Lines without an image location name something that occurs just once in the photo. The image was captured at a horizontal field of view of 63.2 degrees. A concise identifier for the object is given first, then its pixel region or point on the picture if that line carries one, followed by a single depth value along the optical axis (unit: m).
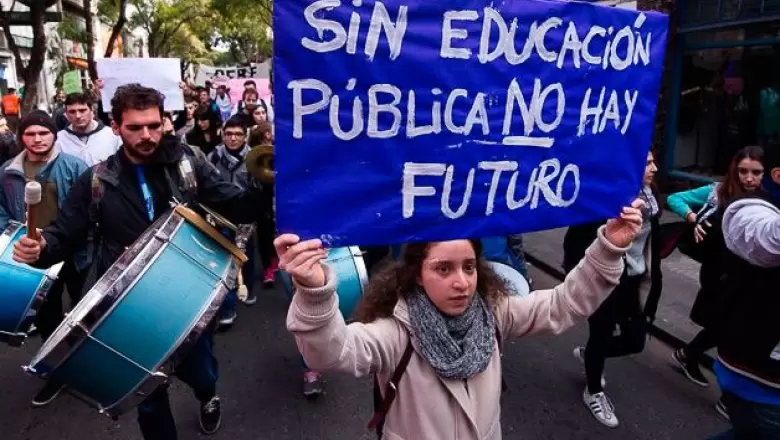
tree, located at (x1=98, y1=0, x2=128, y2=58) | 19.19
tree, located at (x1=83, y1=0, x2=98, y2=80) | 18.08
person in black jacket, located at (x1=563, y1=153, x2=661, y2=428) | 3.61
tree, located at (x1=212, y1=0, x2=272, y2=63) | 30.03
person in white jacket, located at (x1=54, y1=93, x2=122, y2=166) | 4.99
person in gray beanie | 4.10
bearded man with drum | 2.74
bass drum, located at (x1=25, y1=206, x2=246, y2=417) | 2.37
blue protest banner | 1.58
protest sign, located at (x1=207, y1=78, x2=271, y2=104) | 12.45
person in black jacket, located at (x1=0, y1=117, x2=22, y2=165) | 5.51
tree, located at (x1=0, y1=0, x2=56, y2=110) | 11.70
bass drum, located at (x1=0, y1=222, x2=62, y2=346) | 3.30
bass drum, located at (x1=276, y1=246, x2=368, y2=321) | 3.47
